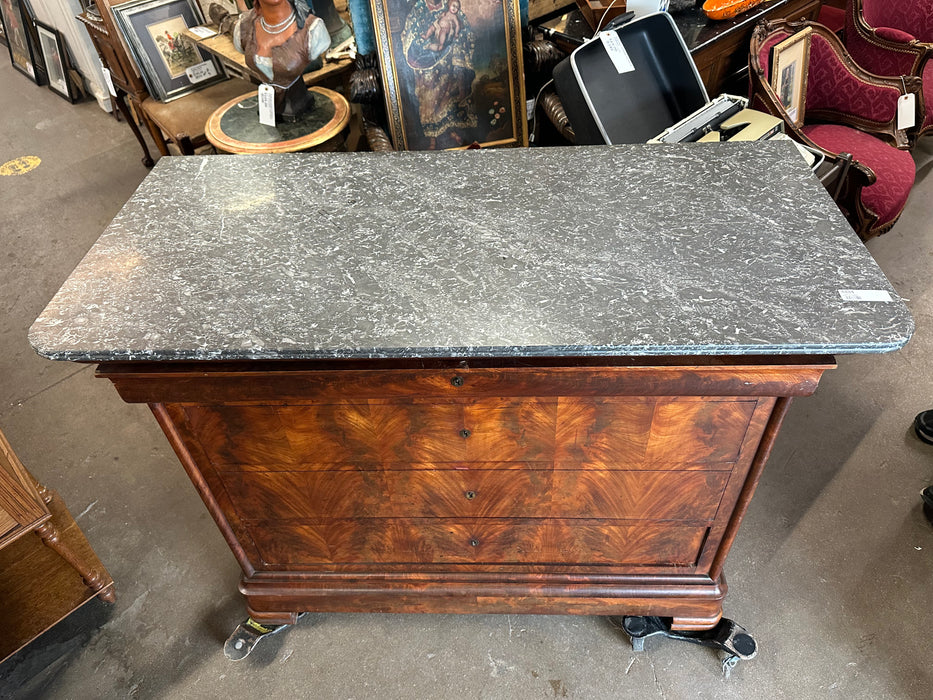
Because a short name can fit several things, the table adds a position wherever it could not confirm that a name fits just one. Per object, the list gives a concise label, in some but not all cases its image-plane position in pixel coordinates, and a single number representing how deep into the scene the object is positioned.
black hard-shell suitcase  2.15
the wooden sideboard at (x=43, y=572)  1.50
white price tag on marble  1.04
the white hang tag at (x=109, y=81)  3.23
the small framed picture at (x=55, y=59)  4.20
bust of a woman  2.17
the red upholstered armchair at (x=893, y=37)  2.81
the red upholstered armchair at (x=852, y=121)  2.46
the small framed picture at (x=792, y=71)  2.52
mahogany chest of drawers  1.11
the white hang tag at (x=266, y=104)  2.26
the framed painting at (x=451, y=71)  2.23
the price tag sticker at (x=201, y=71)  3.08
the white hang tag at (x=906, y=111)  2.59
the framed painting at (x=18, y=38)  4.46
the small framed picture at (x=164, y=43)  2.95
